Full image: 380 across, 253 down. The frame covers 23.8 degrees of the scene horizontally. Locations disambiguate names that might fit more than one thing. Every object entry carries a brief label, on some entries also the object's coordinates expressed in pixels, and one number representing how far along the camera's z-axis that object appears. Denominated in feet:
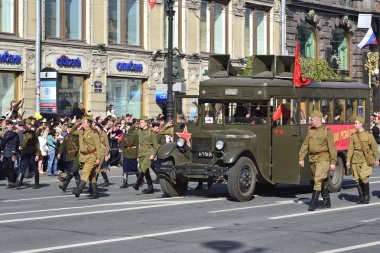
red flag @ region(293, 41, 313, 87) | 63.98
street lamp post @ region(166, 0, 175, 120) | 105.09
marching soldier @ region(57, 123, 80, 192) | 69.05
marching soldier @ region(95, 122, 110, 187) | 64.13
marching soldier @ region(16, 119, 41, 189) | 75.15
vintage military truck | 60.80
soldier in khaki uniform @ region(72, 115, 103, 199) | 62.75
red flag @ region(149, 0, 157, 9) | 127.24
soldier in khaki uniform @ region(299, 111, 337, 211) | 55.42
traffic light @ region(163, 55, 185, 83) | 116.98
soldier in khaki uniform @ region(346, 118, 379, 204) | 60.23
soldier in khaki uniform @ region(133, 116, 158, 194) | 70.08
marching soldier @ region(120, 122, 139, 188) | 73.00
